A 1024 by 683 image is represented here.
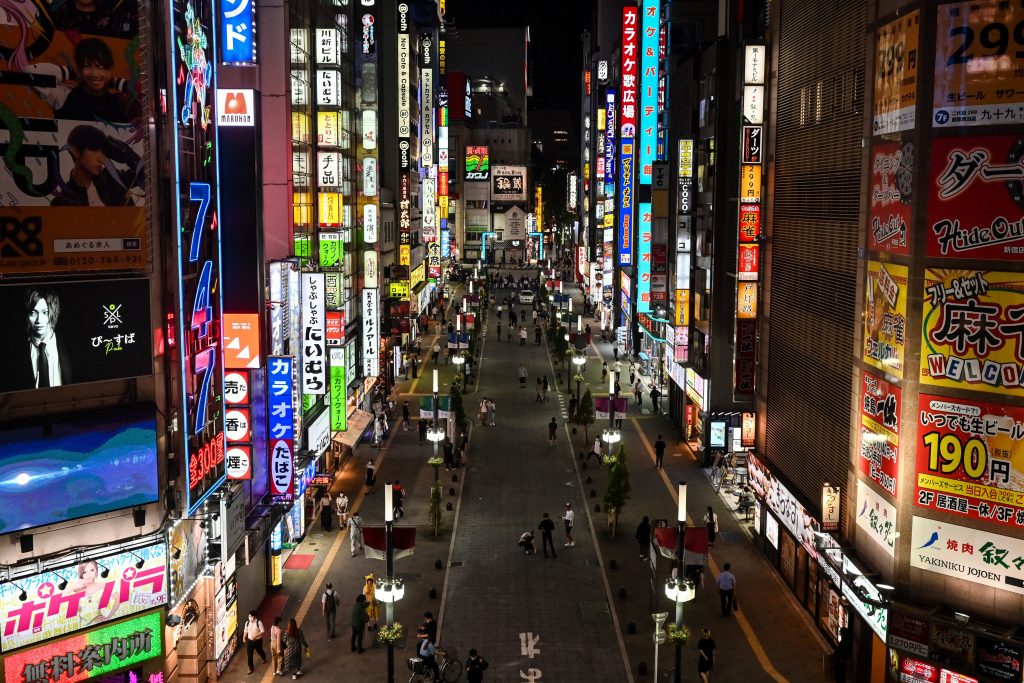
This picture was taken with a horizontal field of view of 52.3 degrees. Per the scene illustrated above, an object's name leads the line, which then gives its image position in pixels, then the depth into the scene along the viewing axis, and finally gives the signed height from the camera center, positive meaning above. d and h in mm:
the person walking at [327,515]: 35344 -9934
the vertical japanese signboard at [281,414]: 27950 -5173
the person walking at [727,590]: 28250 -9928
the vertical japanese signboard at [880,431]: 21078 -4343
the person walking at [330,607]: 26812 -9882
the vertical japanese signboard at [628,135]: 65688 +5648
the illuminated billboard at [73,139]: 17859 +1443
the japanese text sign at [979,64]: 18609 +2884
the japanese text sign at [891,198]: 20719 +515
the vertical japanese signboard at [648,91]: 63625 +8014
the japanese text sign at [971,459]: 19031 -4432
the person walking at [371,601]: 27750 -10066
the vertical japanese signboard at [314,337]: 32188 -3597
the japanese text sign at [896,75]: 20375 +2989
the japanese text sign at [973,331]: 18828 -2002
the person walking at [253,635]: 25156 -9971
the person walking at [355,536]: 33219 -10047
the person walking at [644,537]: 32969 -9932
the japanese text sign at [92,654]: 18547 -8029
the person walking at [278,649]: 24547 -10032
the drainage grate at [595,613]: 28312 -10717
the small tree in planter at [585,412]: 48906 -8940
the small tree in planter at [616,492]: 34938 -8994
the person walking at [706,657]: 24172 -10092
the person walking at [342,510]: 35875 -9912
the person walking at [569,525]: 34438 -9972
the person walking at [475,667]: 23234 -9886
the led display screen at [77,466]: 18312 -4517
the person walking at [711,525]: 33656 -9731
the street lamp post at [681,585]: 24016 -8377
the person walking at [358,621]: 25922 -9905
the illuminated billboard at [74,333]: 18281 -2063
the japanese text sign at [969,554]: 19188 -6264
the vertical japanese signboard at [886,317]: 20906 -1951
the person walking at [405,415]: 52400 -9751
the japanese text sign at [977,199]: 18781 +436
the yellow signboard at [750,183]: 33656 +1264
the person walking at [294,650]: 24438 -10002
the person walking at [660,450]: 43156 -9377
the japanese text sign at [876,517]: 21203 -6187
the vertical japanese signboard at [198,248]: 21705 -597
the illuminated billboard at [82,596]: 18297 -6922
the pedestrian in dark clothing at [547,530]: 33094 -9754
